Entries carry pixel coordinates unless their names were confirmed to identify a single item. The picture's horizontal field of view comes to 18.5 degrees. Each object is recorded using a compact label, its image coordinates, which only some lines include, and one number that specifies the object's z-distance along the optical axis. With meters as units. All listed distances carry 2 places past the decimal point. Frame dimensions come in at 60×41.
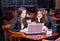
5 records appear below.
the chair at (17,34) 3.62
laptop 3.63
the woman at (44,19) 4.18
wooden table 3.42
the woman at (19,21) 4.13
